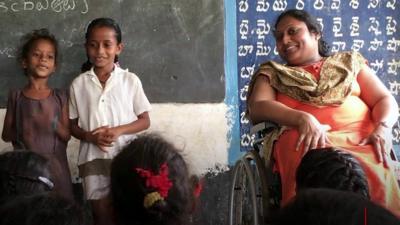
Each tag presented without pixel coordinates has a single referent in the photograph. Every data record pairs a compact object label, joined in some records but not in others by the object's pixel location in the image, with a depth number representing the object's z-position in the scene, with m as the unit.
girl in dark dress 2.59
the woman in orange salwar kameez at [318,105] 1.97
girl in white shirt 2.59
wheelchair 2.03
